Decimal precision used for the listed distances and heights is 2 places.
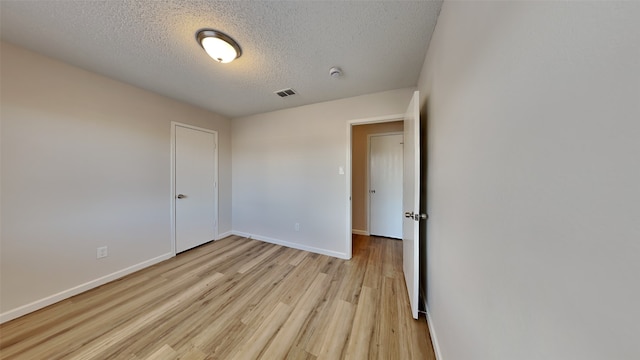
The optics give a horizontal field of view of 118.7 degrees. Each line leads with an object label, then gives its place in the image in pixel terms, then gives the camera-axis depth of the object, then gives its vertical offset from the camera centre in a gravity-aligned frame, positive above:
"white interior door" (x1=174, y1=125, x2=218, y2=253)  2.72 -0.11
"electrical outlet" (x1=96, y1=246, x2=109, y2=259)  2.01 -0.78
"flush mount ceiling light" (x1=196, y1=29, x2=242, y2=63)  1.41 +1.06
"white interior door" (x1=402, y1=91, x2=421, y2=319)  1.51 -0.17
